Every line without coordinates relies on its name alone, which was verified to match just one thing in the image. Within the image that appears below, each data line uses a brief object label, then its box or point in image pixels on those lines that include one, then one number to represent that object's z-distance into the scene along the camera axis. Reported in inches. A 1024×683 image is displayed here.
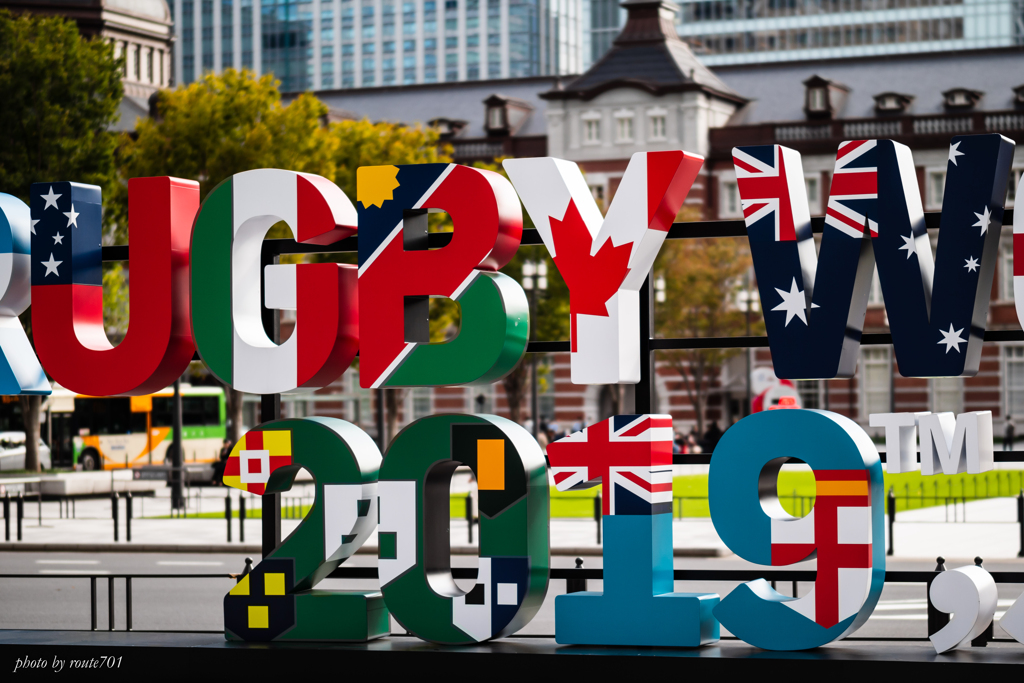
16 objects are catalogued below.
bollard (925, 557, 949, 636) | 759.1
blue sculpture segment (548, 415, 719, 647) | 682.2
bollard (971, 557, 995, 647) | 665.0
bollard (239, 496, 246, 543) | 1815.9
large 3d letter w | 653.3
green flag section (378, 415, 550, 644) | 690.8
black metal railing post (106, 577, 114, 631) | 834.5
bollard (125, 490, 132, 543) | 1875.0
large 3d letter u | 758.5
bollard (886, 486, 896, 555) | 1594.5
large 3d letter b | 703.1
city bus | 3629.4
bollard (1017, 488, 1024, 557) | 1539.6
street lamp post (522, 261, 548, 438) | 3233.3
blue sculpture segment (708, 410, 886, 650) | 646.5
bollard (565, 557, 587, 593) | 741.3
